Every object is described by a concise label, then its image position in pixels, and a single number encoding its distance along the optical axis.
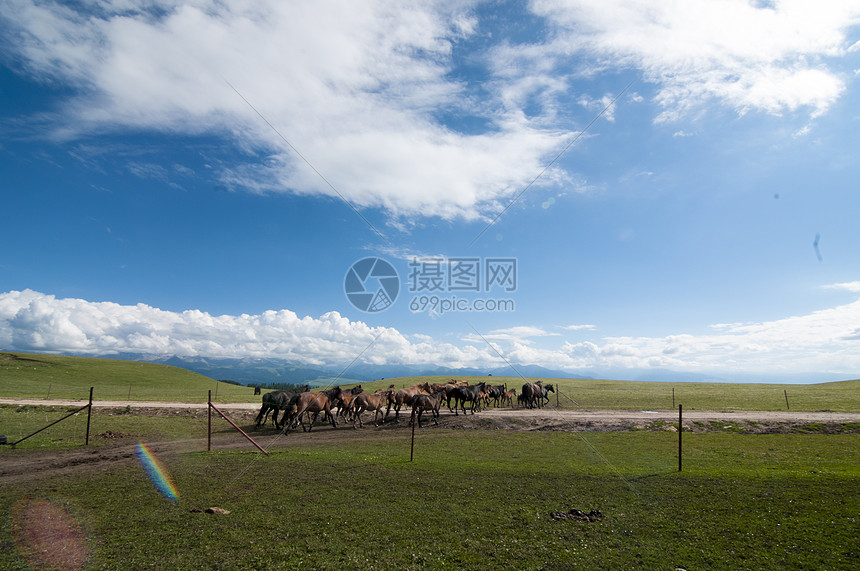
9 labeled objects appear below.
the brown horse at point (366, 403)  27.16
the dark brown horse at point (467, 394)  33.16
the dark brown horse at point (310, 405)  24.31
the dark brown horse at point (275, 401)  25.18
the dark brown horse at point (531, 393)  37.25
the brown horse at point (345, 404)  27.77
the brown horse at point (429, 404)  26.47
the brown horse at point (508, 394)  41.03
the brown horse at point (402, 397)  28.63
